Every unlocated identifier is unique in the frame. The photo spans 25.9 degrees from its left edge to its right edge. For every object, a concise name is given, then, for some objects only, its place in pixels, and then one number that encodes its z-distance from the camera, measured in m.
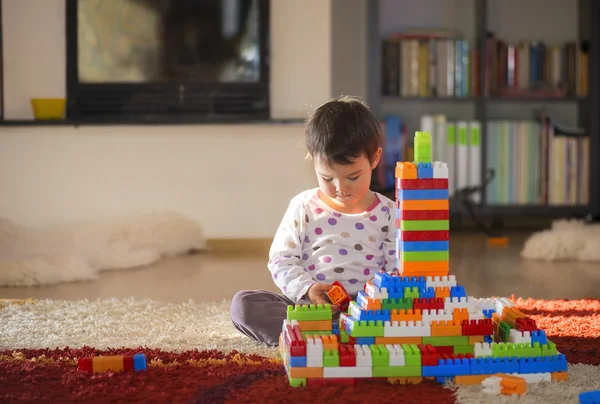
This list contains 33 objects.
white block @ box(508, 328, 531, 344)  2.06
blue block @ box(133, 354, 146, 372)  2.13
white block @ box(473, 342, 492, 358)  2.05
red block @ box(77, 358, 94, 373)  2.12
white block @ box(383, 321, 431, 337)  2.07
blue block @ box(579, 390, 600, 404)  1.91
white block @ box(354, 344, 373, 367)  2.02
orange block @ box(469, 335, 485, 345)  2.09
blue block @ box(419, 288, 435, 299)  2.08
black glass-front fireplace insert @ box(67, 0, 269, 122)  4.18
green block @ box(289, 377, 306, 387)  2.03
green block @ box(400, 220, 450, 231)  2.09
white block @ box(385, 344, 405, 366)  2.02
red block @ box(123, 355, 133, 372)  2.13
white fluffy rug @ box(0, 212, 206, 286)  3.27
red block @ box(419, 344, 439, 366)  2.02
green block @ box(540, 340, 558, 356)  2.06
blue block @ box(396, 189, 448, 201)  2.09
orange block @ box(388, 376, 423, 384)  2.05
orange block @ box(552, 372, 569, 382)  2.06
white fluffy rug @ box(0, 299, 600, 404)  2.02
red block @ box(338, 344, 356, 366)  2.02
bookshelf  4.77
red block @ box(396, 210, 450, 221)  2.09
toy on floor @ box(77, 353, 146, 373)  2.12
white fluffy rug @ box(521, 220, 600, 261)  3.73
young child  2.32
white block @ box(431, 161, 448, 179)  2.09
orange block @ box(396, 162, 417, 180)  2.09
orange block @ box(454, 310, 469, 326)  2.08
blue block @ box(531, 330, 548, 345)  2.06
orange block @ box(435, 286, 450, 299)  2.09
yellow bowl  4.09
